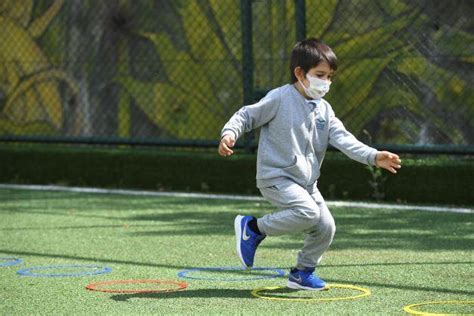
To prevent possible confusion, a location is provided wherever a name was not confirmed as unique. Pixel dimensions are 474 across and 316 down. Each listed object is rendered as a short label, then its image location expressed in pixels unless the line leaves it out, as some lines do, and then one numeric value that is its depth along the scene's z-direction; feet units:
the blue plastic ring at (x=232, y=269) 35.40
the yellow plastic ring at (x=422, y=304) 28.58
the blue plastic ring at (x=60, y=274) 36.11
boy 33.41
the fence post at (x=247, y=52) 65.76
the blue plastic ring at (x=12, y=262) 39.00
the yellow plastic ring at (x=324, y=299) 31.31
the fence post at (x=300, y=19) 62.80
